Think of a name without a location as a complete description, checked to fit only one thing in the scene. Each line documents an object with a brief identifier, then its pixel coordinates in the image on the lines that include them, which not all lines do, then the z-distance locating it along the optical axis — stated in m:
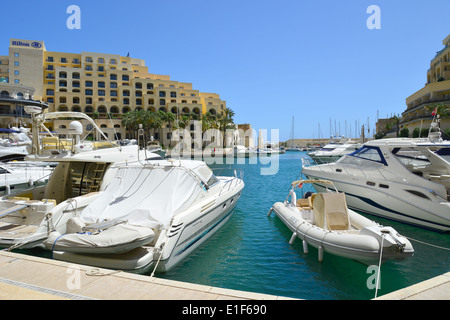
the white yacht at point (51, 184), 7.49
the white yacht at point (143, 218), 5.84
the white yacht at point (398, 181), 10.16
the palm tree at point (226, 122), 74.62
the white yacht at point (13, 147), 29.66
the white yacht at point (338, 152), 46.88
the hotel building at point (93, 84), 67.88
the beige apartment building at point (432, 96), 53.39
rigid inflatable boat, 6.36
